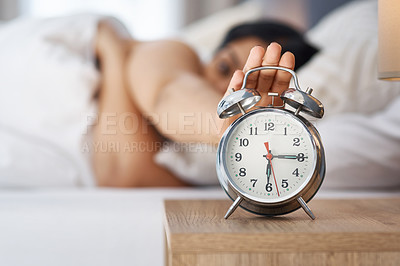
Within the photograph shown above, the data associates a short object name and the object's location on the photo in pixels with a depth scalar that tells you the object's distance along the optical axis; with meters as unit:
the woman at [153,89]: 1.31
